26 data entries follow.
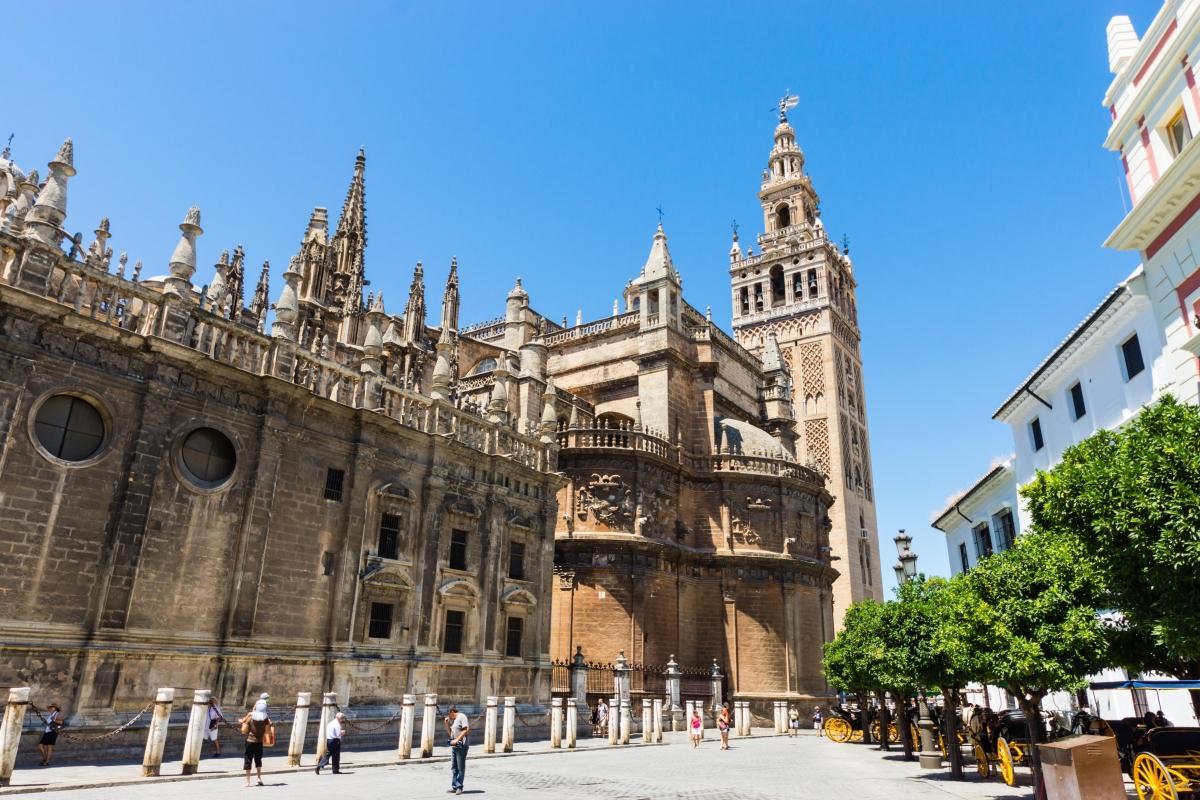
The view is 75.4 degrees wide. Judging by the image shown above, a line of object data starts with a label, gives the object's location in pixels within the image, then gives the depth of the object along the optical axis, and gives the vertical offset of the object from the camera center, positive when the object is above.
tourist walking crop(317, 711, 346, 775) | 13.41 -1.11
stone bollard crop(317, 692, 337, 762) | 13.89 -0.72
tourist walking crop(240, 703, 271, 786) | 11.91 -0.94
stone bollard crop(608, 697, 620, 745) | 22.05 -1.12
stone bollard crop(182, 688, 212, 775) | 12.63 -0.93
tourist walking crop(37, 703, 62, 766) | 12.23 -1.05
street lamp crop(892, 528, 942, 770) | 17.30 +2.65
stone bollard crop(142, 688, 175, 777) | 12.03 -0.93
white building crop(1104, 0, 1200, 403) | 14.38 +9.10
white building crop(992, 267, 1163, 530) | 17.03 +7.50
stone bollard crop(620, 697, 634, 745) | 22.33 -1.16
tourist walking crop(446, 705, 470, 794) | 11.80 -1.08
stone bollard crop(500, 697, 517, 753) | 18.47 -1.11
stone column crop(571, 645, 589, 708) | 24.28 +0.03
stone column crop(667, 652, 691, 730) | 28.36 -0.48
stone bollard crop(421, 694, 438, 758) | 16.41 -1.04
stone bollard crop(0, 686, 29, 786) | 10.37 -0.78
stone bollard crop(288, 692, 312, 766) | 14.30 -0.99
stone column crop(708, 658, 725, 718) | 29.83 -0.07
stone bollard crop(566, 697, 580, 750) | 20.38 -1.11
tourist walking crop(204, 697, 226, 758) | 14.46 -0.90
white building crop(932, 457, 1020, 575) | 25.53 +5.97
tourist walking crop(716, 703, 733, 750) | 23.02 -1.22
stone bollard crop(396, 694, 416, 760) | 16.08 -1.03
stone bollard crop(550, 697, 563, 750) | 19.97 -1.10
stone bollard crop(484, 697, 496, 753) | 18.17 -1.15
